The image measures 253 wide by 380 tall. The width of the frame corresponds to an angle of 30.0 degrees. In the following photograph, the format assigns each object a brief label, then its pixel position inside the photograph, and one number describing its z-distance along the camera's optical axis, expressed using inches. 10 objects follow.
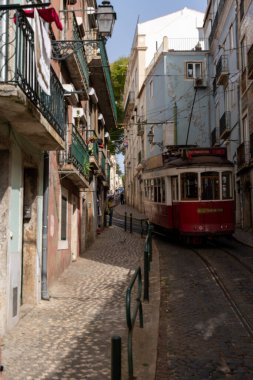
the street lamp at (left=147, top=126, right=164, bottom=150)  1257.1
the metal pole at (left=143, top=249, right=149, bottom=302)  315.6
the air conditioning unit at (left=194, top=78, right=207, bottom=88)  1238.3
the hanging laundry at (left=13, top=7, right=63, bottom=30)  229.3
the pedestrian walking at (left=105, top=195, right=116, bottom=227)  1016.4
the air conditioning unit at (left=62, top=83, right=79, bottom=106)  412.8
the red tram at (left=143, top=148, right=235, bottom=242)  591.5
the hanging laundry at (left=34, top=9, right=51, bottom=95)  229.6
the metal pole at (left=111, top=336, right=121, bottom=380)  135.6
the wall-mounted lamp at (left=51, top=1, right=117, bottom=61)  327.3
